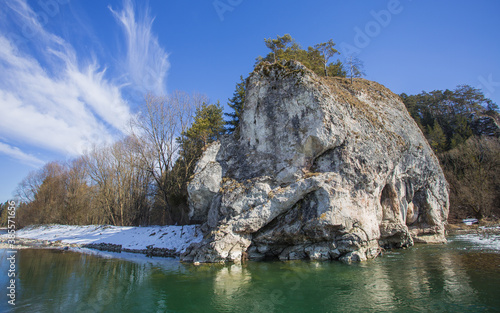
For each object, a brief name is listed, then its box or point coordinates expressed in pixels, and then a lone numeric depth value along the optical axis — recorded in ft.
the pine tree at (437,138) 122.34
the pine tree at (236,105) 95.30
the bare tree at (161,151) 87.40
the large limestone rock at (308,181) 45.88
